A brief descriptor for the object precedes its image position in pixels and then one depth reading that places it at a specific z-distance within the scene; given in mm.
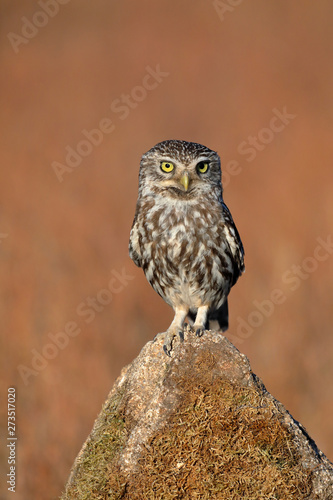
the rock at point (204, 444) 8062
